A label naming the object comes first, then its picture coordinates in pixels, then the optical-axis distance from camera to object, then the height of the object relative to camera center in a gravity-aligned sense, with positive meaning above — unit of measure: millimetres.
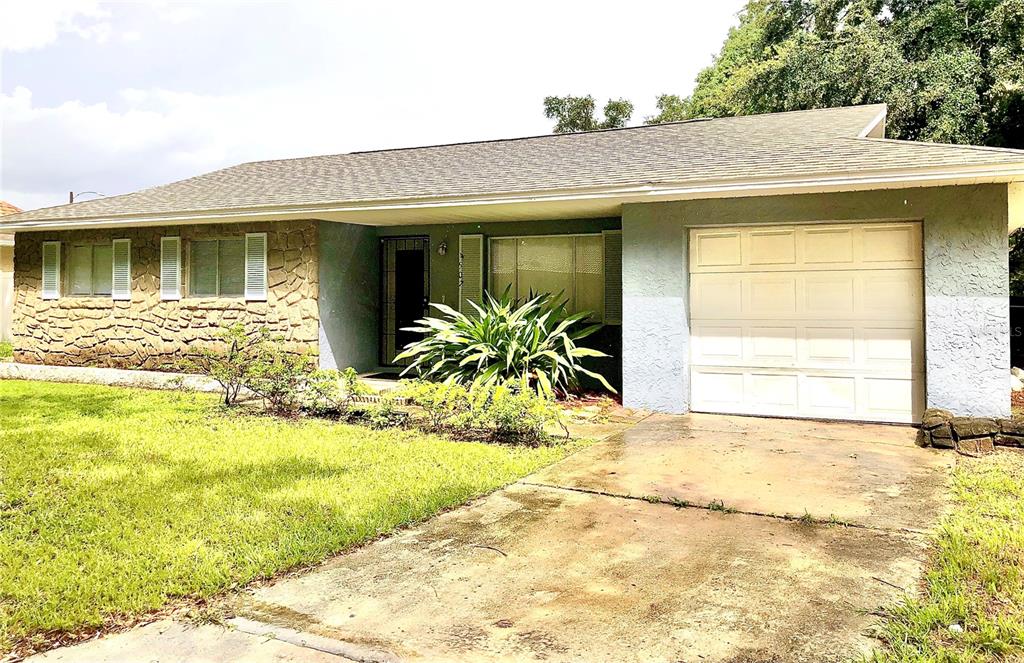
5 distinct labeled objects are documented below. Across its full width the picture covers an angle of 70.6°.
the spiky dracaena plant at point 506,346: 8836 -36
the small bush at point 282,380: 8242 -421
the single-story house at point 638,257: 7164 +1153
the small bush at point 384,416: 7555 -784
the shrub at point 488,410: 6875 -652
